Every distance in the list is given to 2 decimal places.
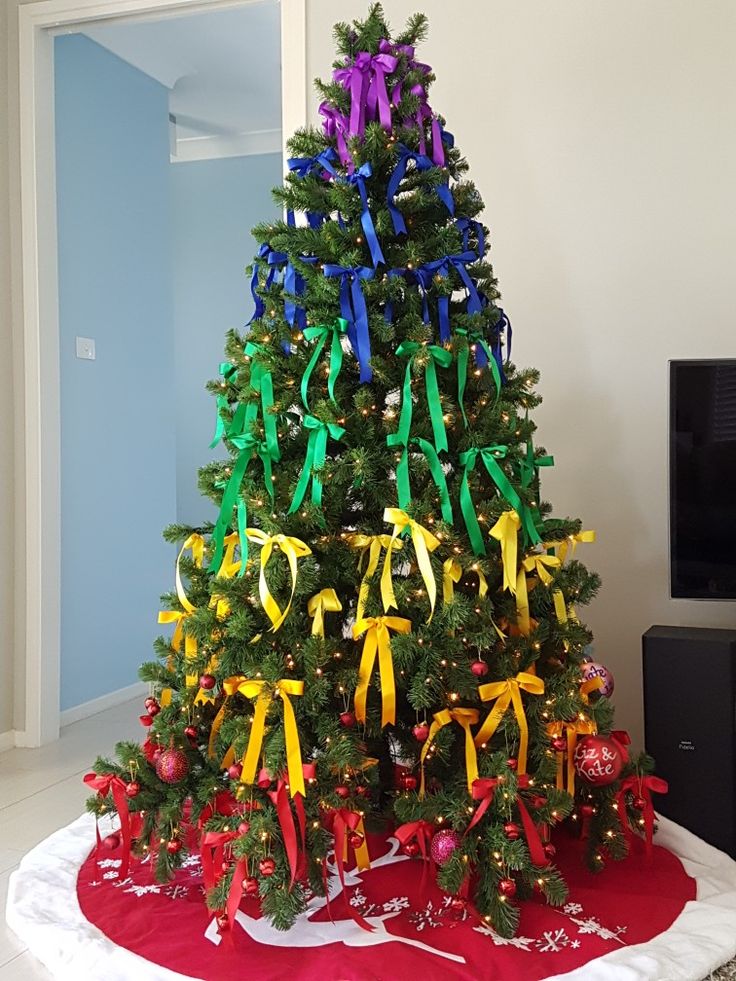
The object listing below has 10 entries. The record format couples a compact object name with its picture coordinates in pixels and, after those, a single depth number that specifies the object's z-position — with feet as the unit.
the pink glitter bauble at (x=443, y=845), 6.07
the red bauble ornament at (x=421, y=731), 6.23
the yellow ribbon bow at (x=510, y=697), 6.33
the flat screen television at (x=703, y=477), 8.00
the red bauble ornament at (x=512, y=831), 6.01
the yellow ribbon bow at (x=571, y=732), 6.76
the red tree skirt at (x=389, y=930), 5.71
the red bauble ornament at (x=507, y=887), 5.95
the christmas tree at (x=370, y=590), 6.12
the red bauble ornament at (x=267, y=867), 5.83
